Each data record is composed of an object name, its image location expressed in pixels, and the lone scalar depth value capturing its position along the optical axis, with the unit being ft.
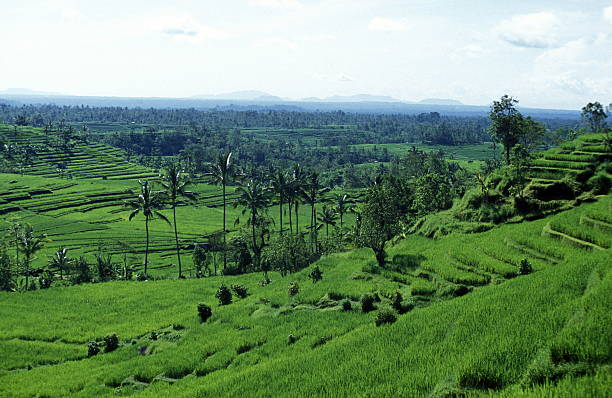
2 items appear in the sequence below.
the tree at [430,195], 208.05
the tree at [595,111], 318.86
